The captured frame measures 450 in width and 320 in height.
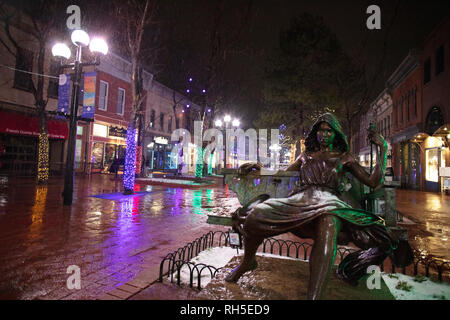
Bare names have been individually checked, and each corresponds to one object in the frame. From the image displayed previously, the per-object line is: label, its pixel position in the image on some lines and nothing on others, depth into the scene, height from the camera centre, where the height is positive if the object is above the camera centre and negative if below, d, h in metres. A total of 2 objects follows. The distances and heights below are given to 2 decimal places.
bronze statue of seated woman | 2.10 -0.38
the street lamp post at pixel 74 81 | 8.23 +3.05
